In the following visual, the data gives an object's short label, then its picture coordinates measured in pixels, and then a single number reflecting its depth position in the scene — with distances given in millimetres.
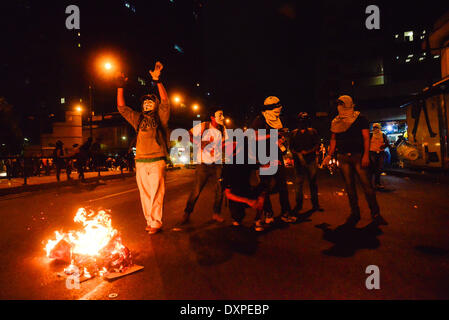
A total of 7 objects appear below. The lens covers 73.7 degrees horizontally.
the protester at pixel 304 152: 5910
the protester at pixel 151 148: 4684
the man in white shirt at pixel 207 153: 5316
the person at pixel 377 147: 8789
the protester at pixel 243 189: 4812
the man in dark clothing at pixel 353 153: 5051
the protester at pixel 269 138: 4859
